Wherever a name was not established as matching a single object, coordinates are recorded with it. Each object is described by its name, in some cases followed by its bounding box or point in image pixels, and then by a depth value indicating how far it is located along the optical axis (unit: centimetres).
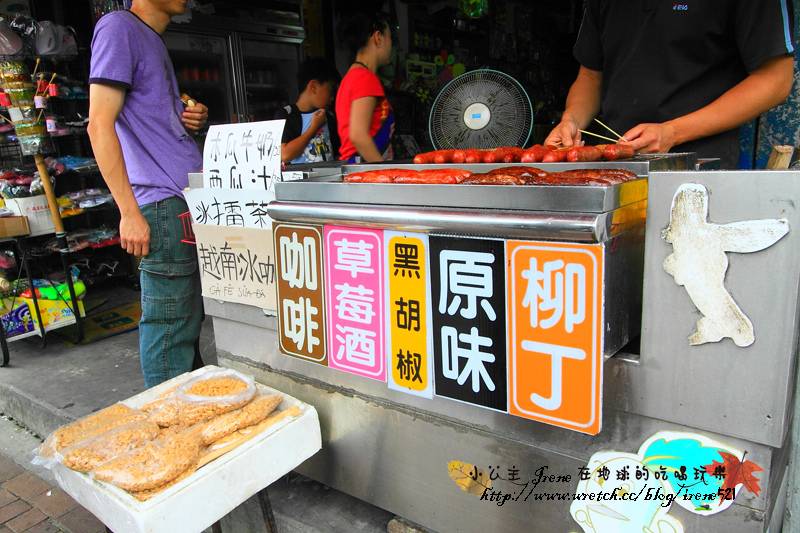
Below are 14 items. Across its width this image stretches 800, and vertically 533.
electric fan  257
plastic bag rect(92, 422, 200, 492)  151
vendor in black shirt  189
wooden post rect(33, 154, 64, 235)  433
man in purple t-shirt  220
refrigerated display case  601
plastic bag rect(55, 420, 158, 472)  162
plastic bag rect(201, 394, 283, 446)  174
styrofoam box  145
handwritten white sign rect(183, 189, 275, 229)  206
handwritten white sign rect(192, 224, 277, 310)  208
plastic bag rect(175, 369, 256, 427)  185
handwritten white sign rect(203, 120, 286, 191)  201
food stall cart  113
